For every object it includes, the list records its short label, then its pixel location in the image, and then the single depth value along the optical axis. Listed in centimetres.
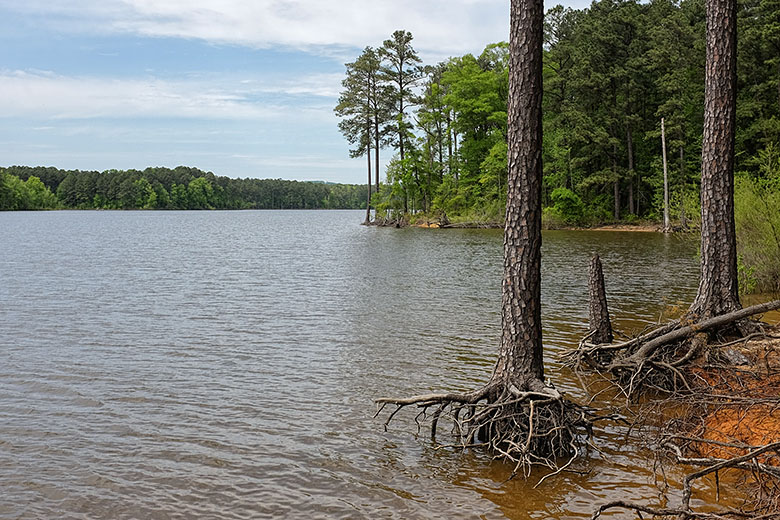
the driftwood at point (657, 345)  805
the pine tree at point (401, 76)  5703
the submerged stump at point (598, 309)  958
